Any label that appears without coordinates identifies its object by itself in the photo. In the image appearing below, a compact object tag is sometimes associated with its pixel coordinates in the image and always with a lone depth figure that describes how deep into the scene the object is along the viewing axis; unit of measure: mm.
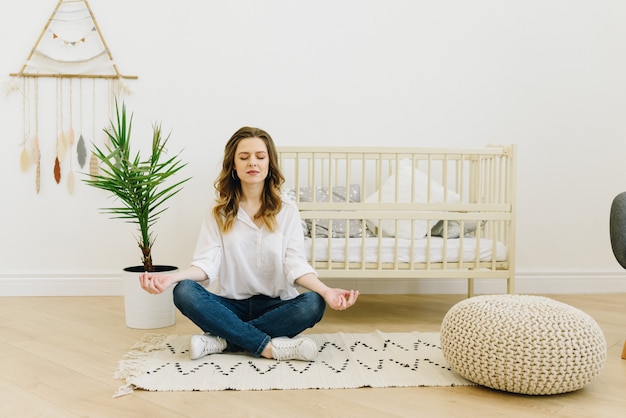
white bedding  2365
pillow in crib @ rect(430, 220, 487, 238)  2539
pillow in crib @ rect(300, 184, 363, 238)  2615
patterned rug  1573
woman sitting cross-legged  1833
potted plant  2219
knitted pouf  1457
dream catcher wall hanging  2850
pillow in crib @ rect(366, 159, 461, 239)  2547
